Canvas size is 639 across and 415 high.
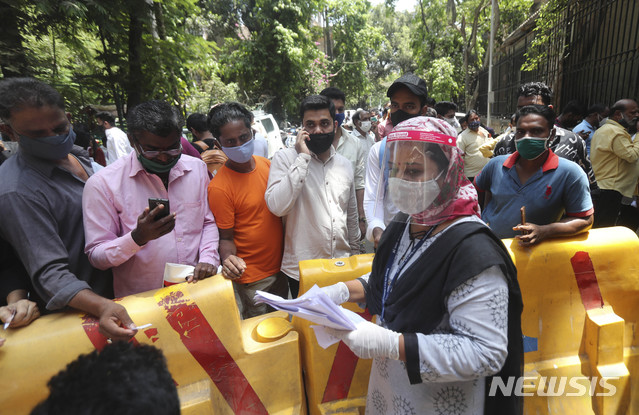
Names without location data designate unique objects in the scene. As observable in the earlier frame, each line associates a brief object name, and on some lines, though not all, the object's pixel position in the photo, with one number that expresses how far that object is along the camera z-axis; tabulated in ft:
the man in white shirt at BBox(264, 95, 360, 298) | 8.75
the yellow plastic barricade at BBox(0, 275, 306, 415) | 5.48
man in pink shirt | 6.26
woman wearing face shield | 4.06
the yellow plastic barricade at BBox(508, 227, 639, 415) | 7.55
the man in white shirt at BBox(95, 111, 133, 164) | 21.98
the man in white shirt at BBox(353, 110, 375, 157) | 18.34
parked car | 36.52
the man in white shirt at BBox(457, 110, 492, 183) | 20.61
